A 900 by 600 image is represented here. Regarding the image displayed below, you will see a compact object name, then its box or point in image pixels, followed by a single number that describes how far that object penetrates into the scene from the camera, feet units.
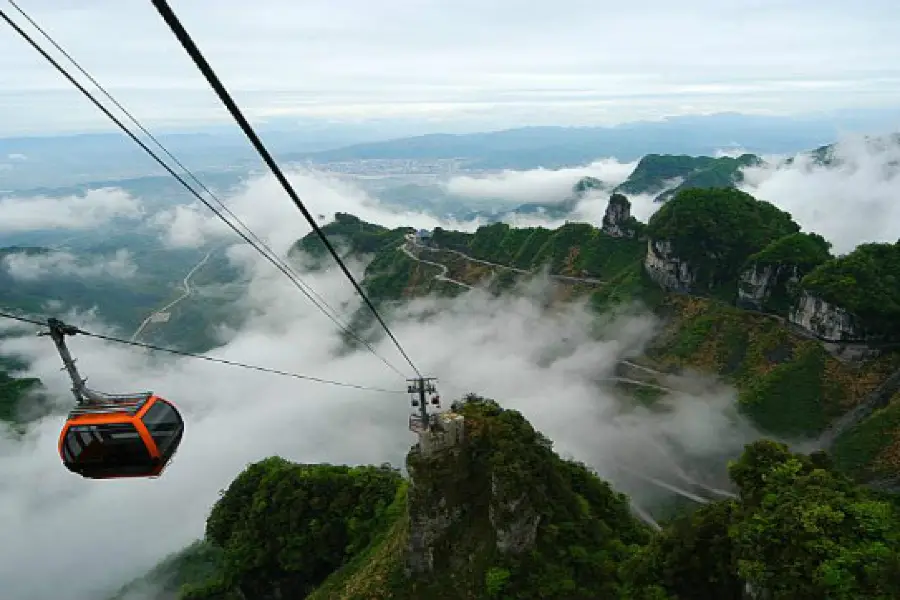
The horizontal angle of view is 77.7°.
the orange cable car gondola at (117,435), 44.09
